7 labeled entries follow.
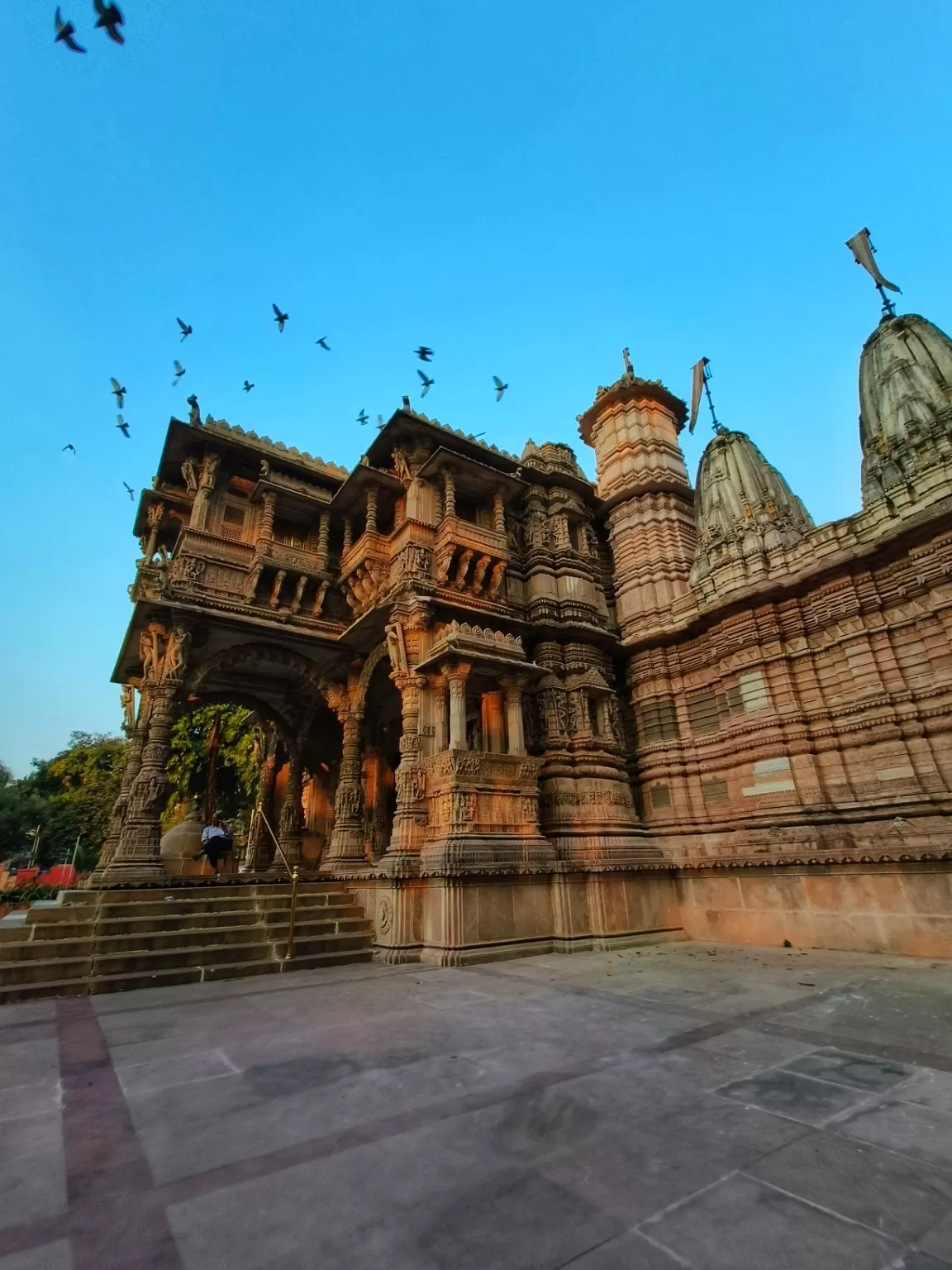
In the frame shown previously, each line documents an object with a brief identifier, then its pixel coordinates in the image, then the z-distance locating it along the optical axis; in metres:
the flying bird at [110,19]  7.62
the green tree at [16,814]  33.56
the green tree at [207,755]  26.89
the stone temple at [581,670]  11.00
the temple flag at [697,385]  22.66
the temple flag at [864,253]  18.47
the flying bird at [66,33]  7.72
